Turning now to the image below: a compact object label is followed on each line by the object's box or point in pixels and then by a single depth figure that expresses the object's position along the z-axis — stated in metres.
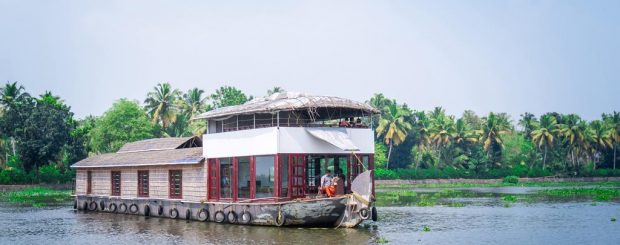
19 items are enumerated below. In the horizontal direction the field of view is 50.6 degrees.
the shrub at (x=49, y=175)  58.09
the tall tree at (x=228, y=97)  70.94
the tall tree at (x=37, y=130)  58.34
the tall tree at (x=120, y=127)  59.09
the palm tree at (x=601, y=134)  78.88
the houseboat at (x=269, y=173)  23.16
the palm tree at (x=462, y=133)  77.44
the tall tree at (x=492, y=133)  77.00
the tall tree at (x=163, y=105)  68.12
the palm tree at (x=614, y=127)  78.60
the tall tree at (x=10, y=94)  62.22
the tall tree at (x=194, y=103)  71.88
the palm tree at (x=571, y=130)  77.75
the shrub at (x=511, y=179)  71.31
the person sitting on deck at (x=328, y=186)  23.31
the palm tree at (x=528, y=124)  83.69
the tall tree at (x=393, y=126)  74.88
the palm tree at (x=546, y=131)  78.19
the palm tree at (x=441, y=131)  76.25
